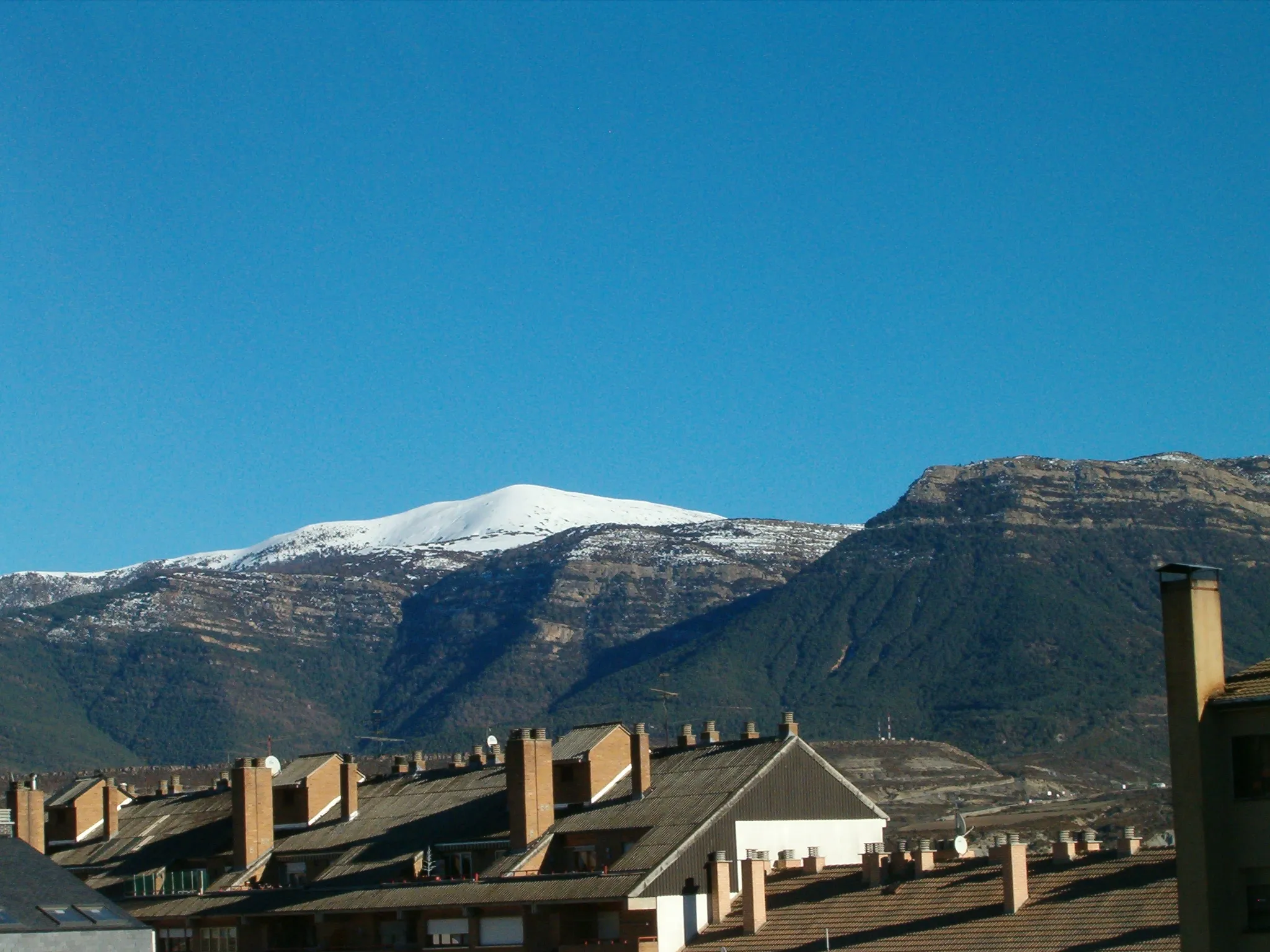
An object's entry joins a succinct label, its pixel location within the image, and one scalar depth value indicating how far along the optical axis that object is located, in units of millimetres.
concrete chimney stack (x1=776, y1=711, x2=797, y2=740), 76250
